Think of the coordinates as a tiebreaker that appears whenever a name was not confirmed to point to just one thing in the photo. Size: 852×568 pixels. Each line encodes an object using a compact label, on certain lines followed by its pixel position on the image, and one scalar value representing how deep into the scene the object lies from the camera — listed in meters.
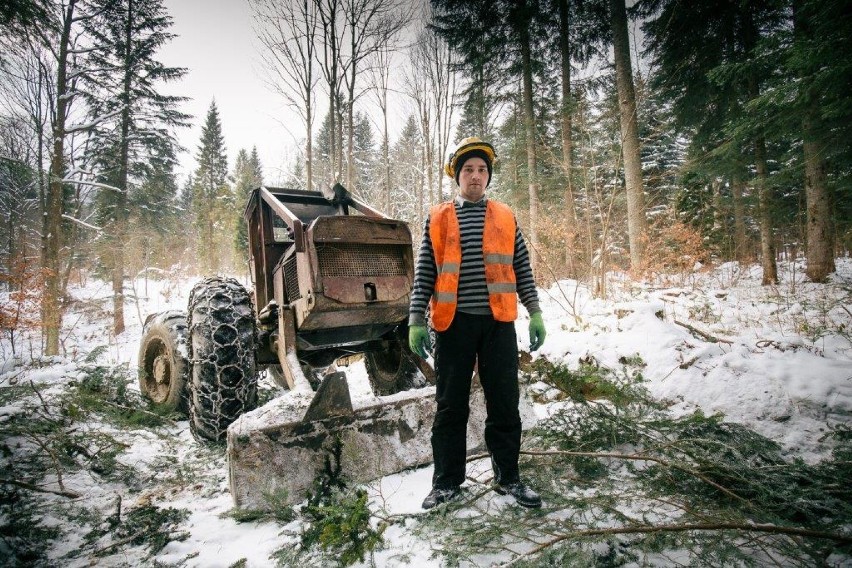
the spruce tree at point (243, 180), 29.46
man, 2.09
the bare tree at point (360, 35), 12.51
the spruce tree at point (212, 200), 30.11
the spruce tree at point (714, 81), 9.80
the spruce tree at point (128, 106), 12.72
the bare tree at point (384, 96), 14.31
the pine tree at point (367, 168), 24.41
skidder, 2.25
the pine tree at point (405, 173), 26.66
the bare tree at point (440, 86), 16.45
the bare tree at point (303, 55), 12.56
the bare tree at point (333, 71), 12.31
